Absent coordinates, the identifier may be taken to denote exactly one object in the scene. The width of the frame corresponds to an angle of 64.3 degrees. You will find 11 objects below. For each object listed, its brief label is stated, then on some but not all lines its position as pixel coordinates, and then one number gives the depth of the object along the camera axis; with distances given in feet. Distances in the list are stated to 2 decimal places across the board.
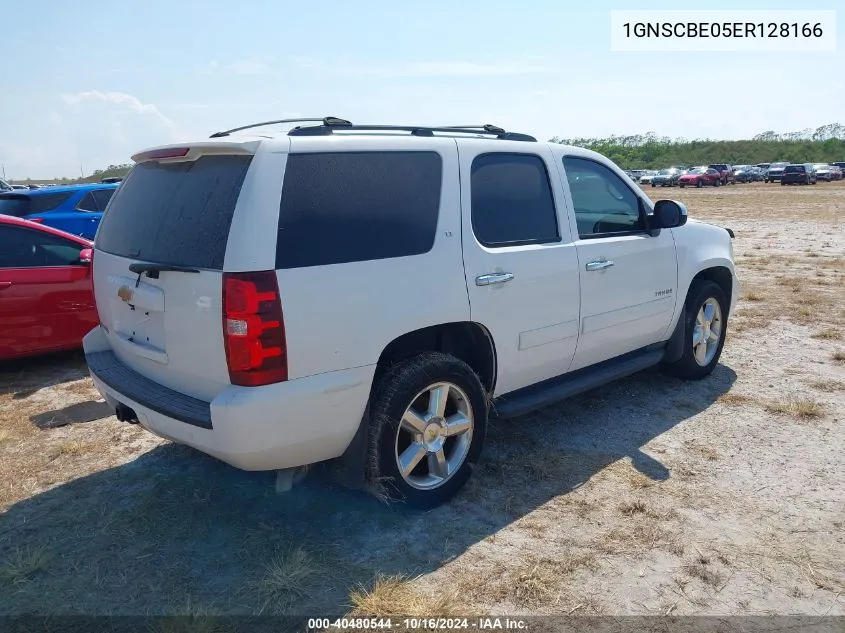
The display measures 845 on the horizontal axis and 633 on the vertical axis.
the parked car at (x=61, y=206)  29.60
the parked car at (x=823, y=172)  163.02
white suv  9.48
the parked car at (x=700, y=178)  159.12
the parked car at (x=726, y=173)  169.09
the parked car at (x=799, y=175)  150.82
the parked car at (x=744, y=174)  177.88
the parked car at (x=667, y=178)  168.45
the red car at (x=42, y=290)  18.54
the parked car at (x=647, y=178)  177.17
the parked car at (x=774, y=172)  163.73
